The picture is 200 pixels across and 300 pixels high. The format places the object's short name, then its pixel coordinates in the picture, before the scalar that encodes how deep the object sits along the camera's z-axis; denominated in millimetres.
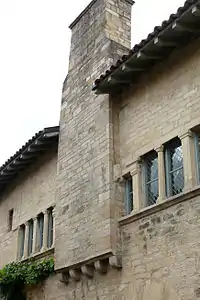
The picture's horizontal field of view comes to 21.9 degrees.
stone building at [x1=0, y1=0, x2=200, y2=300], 8258
